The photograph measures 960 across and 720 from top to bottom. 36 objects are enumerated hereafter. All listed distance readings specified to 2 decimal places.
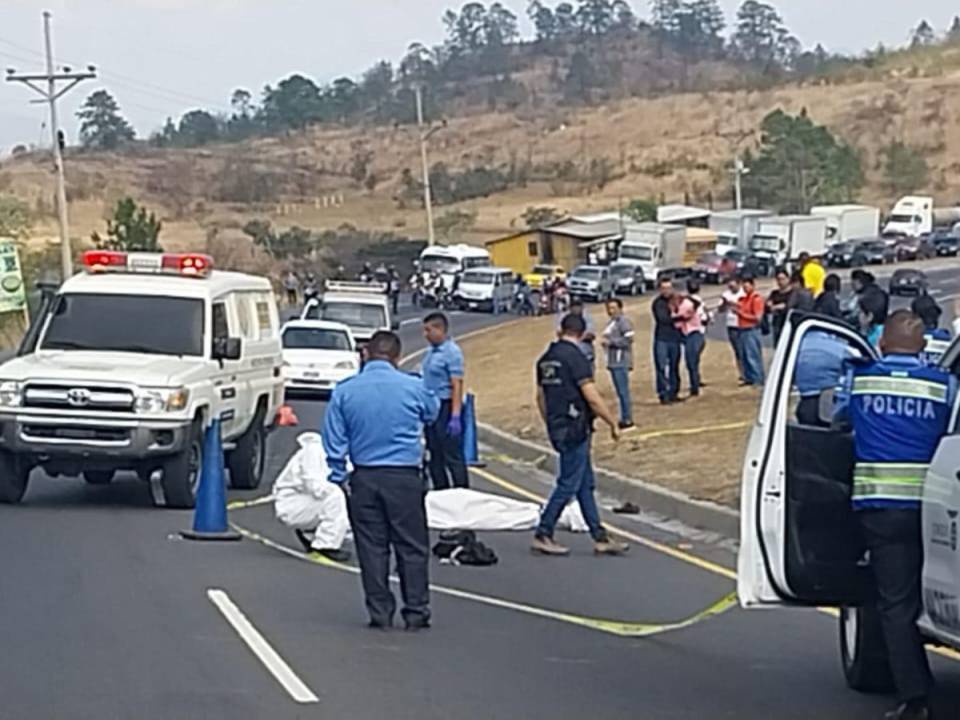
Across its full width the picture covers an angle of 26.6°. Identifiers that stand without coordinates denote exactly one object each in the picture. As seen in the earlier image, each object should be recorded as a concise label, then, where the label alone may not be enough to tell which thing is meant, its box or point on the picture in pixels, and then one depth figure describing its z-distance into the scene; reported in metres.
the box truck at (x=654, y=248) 84.14
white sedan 36.22
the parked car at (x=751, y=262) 81.02
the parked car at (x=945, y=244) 94.25
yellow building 101.25
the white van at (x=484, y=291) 73.19
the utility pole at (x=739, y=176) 119.38
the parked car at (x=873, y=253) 89.56
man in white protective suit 15.12
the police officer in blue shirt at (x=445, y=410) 17.14
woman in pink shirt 27.36
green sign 54.16
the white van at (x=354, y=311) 42.62
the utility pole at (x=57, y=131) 58.94
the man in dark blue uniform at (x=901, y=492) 8.59
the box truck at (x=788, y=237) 87.44
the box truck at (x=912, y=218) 98.25
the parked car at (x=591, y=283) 73.88
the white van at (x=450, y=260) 78.38
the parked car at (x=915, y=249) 92.88
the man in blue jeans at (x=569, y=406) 14.62
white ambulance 18.05
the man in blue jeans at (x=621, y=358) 25.22
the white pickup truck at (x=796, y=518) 8.94
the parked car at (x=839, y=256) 89.94
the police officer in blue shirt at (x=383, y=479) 11.54
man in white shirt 28.52
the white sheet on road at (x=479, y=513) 15.51
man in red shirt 27.83
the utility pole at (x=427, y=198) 93.31
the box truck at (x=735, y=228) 91.50
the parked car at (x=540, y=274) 78.12
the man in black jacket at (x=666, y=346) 27.19
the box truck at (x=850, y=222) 93.94
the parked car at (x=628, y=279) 78.06
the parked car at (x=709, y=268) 79.44
